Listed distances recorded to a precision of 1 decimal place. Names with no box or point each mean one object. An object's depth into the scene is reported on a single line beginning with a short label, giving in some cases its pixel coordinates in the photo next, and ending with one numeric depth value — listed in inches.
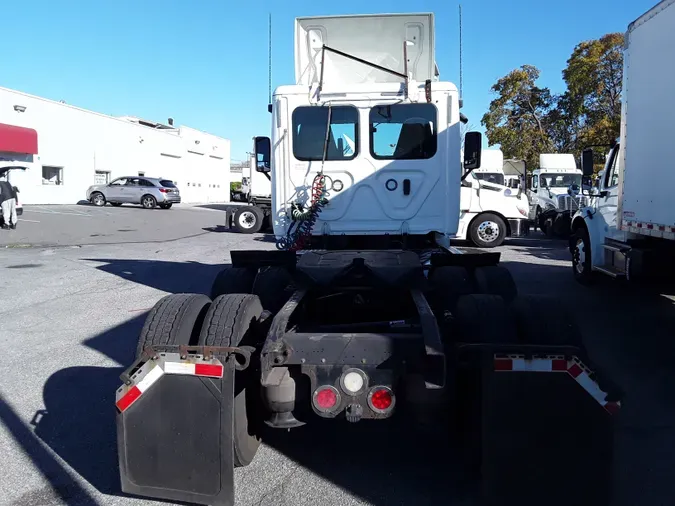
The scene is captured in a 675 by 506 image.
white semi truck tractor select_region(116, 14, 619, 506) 117.3
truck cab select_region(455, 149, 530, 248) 653.9
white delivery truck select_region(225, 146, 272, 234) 810.8
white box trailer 253.3
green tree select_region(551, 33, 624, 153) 1086.4
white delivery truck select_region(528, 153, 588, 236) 854.5
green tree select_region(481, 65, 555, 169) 1280.8
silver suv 1277.1
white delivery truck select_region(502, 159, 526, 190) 880.3
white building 1179.9
